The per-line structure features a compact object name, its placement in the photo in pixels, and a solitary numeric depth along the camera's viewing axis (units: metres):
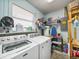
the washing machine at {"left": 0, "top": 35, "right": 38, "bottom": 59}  0.55
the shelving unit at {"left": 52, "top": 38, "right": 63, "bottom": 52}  2.17
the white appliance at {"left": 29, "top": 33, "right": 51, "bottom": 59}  1.11
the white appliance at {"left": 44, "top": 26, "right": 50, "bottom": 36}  2.57
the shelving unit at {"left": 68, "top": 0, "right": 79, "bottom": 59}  1.27
